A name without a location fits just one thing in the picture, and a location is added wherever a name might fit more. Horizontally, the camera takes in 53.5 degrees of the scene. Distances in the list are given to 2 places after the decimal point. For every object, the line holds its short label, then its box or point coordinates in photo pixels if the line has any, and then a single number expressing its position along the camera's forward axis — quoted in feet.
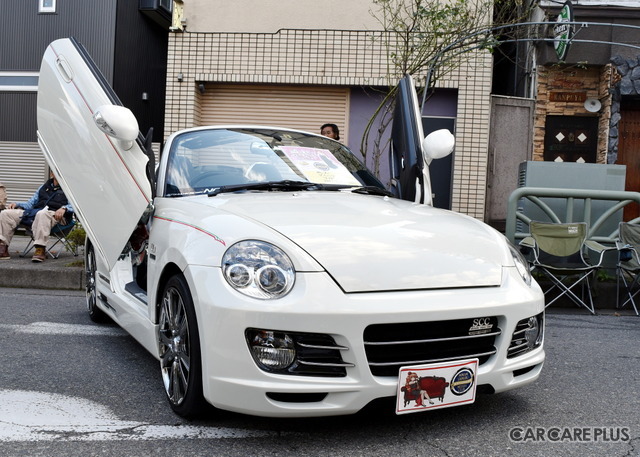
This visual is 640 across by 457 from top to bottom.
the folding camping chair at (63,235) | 24.70
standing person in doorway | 24.64
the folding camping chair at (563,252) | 20.21
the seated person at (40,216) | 23.79
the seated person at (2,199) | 26.13
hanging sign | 30.62
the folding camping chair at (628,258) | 20.74
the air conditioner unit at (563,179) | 23.61
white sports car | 7.73
